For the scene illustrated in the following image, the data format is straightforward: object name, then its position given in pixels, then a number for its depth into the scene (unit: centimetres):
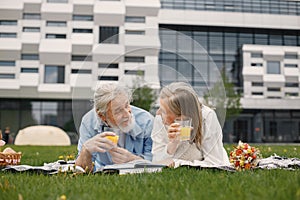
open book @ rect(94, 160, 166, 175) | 368
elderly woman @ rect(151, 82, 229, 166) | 379
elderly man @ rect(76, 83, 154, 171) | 375
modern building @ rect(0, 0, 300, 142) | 2928
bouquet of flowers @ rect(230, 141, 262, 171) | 418
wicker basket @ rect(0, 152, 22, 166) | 446
